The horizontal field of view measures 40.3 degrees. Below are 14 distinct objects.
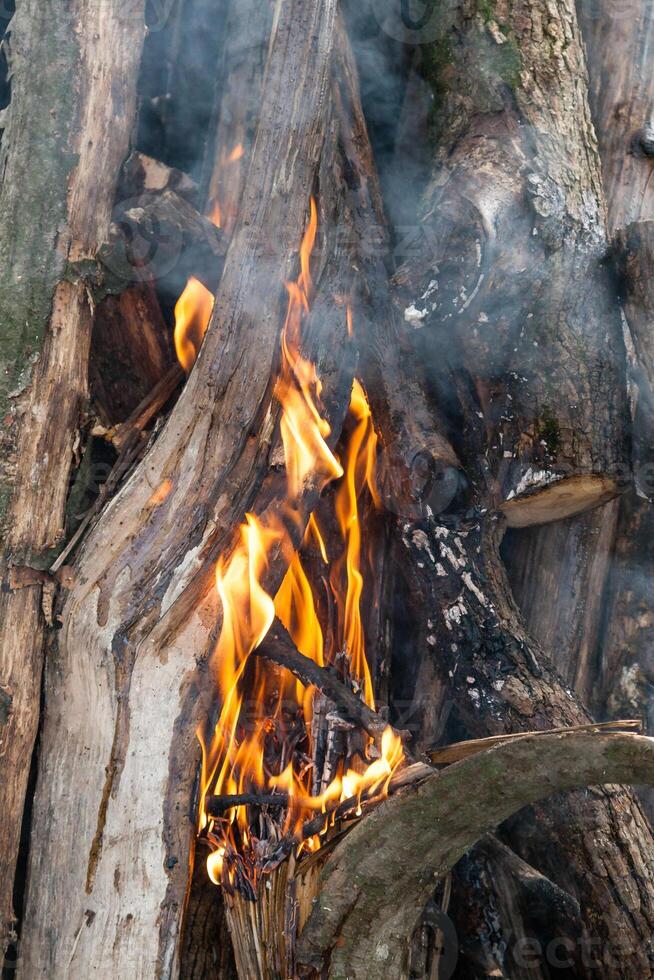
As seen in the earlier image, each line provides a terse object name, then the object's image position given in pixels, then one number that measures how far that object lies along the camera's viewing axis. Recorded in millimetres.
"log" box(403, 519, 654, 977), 2520
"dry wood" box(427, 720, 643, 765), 1971
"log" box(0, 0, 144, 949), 2521
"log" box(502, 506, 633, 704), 3094
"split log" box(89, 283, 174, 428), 2910
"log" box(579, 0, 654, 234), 3209
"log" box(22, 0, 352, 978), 2404
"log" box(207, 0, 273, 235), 2990
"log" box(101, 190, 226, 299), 2725
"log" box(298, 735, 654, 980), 1932
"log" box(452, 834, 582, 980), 2619
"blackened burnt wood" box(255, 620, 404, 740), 2543
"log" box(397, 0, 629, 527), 2717
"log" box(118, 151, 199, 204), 2826
